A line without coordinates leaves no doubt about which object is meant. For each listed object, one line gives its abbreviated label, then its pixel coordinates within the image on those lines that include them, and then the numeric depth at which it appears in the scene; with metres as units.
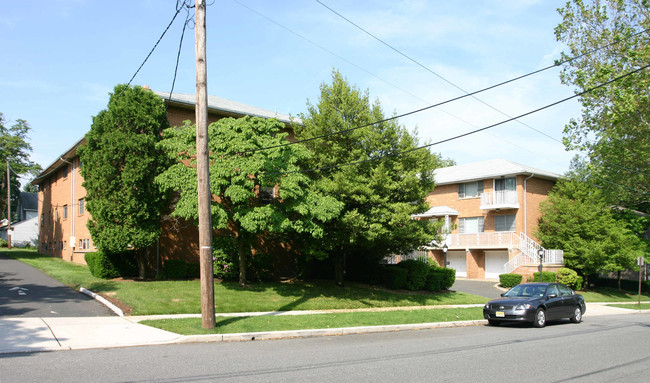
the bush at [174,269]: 20.72
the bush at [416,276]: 23.81
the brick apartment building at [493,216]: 32.53
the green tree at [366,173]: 18.30
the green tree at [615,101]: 24.08
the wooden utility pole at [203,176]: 11.85
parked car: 15.41
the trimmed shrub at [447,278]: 24.94
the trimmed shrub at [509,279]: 29.48
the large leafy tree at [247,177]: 16.34
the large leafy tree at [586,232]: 30.39
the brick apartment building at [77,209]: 22.00
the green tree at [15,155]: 43.82
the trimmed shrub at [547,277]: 29.09
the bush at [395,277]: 23.69
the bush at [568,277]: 29.59
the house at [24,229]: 57.97
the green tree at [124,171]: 18.36
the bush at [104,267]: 19.34
